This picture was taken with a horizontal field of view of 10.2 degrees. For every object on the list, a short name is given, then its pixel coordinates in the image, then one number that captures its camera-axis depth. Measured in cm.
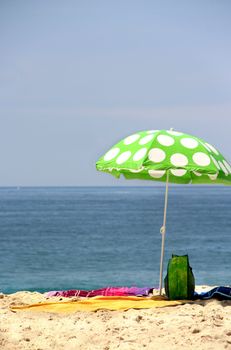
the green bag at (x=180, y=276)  1498
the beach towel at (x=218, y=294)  1512
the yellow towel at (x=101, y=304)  1459
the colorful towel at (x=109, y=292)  1624
